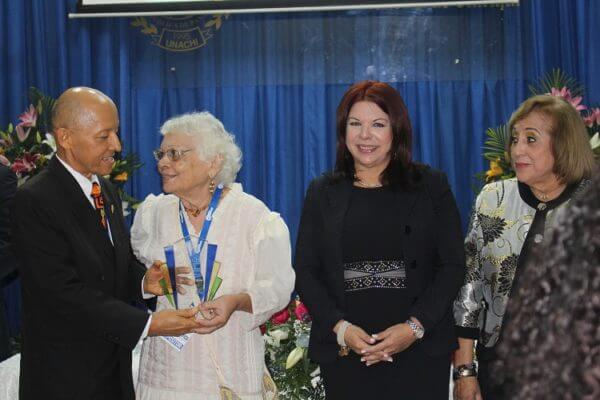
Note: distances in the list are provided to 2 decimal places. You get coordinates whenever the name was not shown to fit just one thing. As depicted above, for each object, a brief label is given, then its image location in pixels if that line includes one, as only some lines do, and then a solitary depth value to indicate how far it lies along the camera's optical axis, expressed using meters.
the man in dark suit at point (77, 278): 2.54
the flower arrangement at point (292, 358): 3.36
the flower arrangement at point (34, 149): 4.77
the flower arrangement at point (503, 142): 4.30
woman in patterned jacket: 2.72
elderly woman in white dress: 2.69
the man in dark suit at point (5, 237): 3.56
